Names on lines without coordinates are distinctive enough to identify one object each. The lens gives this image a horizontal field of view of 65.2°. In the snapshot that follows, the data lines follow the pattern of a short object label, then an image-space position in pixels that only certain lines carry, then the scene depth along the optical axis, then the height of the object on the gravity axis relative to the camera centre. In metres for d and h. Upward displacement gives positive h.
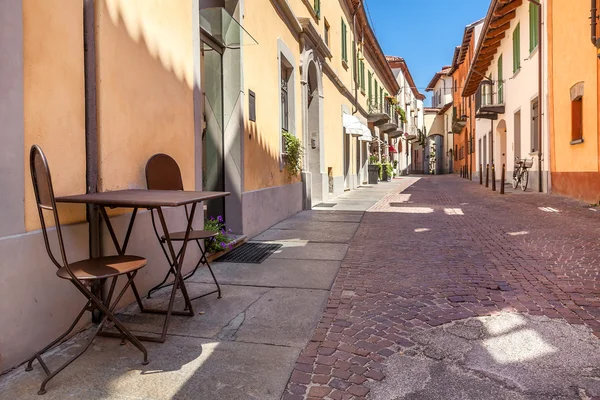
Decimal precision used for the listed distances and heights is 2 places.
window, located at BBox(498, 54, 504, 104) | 19.58 +4.23
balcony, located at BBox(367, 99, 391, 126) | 22.89 +3.76
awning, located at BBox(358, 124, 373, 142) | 17.61 +2.13
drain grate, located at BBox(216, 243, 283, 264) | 5.25 -0.74
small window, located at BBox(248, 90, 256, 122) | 6.66 +1.24
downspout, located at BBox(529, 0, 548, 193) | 13.51 +2.88
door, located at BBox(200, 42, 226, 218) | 6.30 +0.93
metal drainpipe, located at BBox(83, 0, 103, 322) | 3.16 +0.44
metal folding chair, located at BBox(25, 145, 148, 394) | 2.28 -0.40
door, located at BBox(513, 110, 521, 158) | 17.69 +2.01
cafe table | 2.61 -0.05
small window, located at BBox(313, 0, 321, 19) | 12.02 +4.76
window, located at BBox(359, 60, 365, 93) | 20.04 +5.00
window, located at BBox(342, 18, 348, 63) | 16.14 +5.15
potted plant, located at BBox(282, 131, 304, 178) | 8.68 +0.74
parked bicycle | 14.73 +0.52
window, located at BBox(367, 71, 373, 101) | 22.93 +5.09
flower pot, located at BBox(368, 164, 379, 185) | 22.69 +0.78
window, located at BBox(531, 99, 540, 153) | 14.89 +2.03
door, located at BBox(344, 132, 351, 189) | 17.23 +1.16
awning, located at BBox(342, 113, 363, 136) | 16.12 +2.23
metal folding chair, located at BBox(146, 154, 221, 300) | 3.74 +0.11
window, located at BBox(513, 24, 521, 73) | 16.68 +5.07
